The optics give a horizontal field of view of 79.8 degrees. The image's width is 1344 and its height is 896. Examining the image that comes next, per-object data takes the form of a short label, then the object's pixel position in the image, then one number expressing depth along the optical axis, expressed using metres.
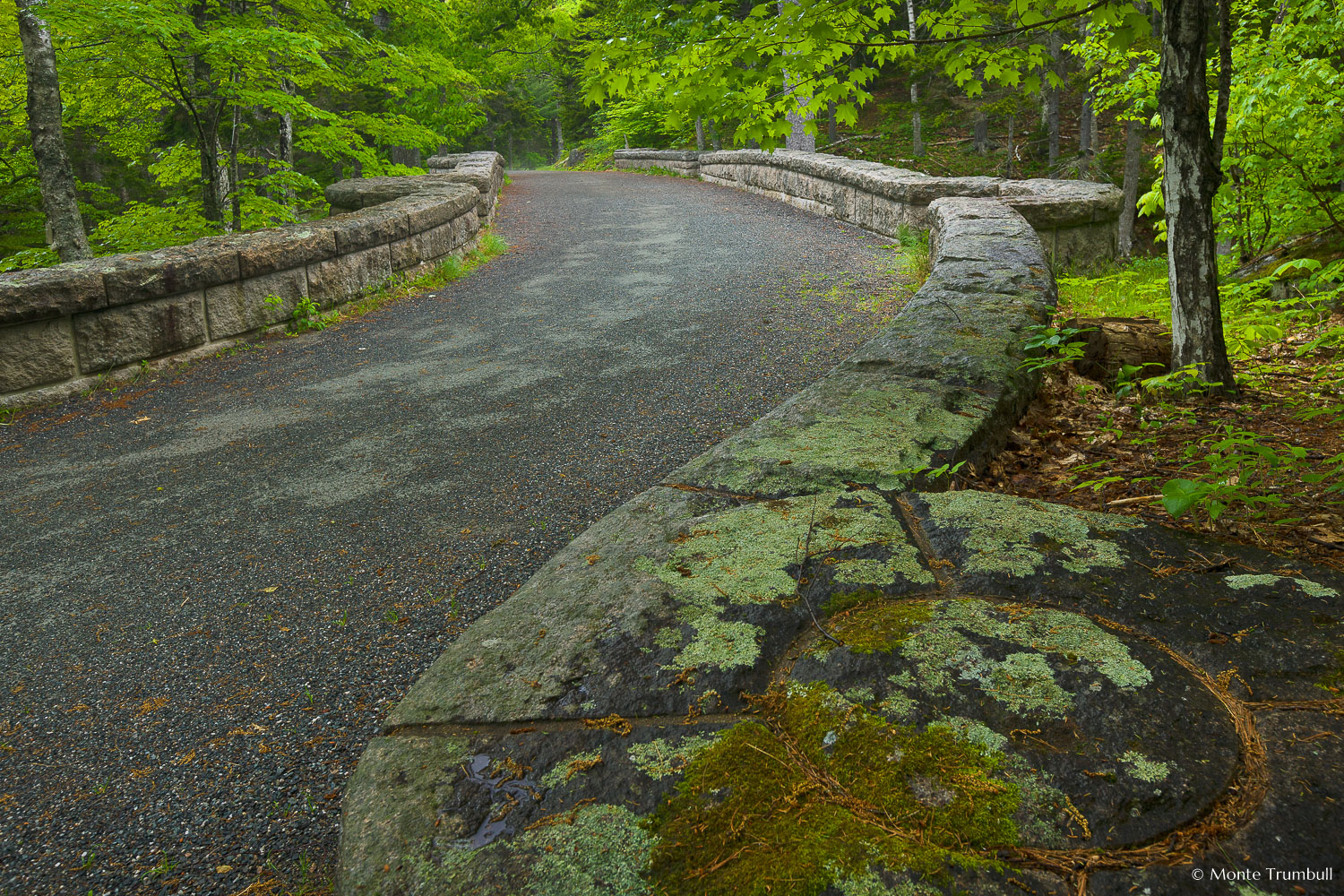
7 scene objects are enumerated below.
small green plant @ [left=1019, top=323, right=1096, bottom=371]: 3.37
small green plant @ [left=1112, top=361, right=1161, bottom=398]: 3.33
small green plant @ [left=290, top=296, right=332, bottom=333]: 6.72
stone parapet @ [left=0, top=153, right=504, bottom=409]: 5.01
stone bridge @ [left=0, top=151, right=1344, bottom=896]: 1.17
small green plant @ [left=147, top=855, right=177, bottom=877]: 1.74
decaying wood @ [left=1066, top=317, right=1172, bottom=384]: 4.22
